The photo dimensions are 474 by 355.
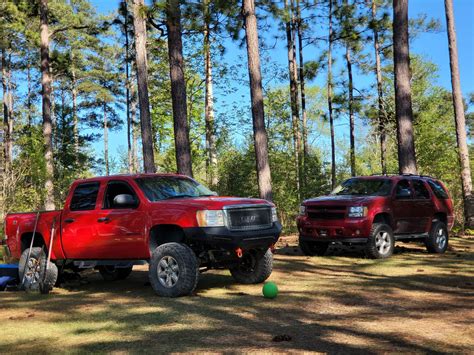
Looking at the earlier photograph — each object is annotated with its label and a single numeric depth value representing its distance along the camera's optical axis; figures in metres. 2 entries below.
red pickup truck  7.70
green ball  7.52
